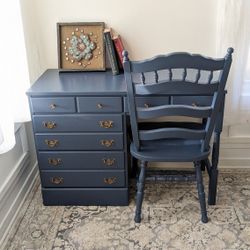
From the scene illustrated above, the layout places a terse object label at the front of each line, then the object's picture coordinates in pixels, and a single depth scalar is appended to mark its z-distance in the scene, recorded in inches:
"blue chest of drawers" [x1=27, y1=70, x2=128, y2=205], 73.8
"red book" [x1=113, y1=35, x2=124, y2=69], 81.4
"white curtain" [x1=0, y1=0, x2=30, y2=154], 66.6
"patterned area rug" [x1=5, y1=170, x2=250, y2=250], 73.8
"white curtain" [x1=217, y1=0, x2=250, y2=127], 79.4
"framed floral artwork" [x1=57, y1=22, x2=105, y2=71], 84.7
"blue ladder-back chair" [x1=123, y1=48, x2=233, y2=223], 62.4
